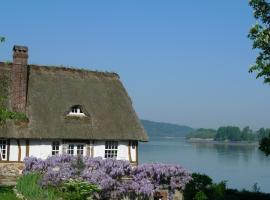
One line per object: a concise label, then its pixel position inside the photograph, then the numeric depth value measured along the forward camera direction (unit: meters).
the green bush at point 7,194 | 15.43
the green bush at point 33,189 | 14.69
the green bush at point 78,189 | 15.64
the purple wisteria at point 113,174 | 17.42
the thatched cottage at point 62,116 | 26.20
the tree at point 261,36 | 15.69
